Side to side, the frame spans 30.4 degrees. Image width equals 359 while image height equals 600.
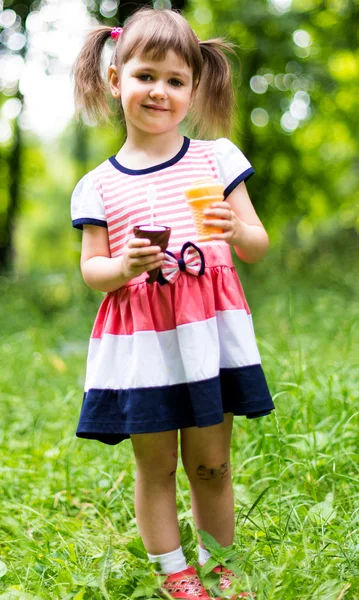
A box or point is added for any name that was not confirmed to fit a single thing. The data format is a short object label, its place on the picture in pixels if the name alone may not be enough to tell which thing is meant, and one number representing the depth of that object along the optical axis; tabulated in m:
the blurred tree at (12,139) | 8.58
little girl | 1.67
